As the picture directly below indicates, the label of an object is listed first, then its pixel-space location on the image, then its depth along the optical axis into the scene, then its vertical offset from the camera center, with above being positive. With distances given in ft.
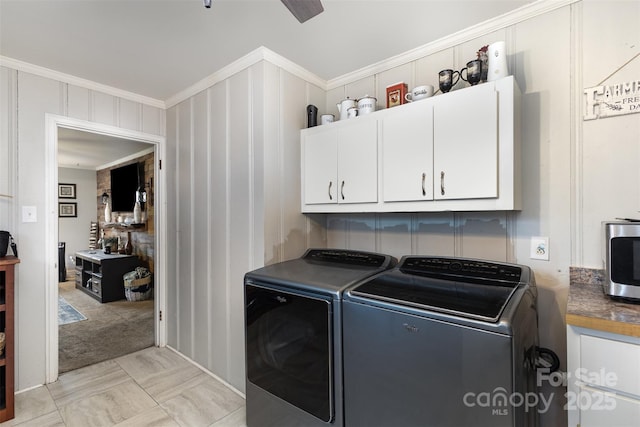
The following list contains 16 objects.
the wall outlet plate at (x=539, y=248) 5.15 -0.62
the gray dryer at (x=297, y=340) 4.83 -2.23
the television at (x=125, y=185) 16.34 +1.73
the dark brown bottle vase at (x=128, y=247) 16.94 -1.79
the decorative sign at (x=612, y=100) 4.51 +1.73
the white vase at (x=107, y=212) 20.02 +0.25
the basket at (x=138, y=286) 15.05 -3.56
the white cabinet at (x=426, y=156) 4.75 +1.07
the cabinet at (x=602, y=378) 3.16 -1.83
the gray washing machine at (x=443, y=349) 3.42 -1.75
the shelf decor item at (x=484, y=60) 5.10 +2.59
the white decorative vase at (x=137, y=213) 15.69 +0.12
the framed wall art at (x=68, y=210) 22.22 +0.45
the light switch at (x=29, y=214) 7.32 +0.06
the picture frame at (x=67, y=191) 21.97 +1.86
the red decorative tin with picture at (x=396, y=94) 6.25 +2.50
